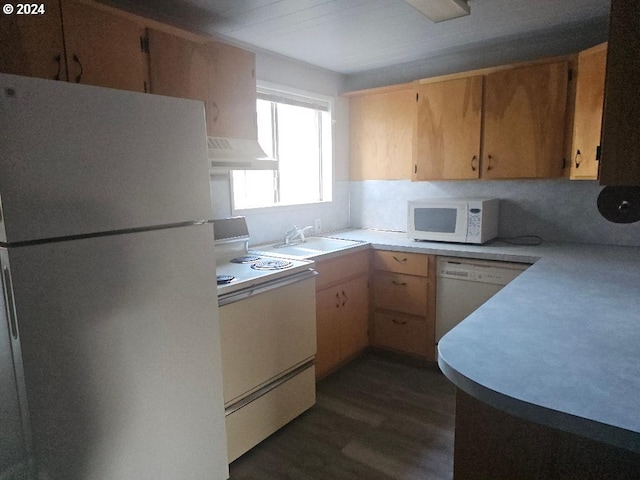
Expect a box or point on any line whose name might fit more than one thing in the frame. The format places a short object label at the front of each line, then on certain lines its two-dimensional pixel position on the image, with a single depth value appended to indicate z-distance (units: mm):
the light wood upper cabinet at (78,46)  1426
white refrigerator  1171
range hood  2141
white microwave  2812
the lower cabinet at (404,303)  2912
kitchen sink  2772
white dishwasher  2600
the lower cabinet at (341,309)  2723
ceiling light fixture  1998
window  2977
